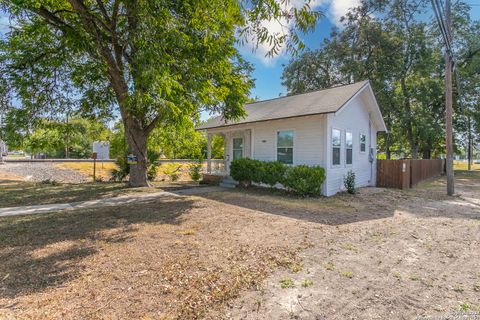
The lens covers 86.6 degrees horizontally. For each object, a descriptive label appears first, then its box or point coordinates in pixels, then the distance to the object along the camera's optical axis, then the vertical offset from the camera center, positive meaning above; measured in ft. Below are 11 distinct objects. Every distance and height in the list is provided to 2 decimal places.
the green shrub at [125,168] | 46.62 -1.85
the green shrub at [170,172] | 51.52 -3.05
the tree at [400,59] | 70.38 +28.83
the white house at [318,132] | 32.94 +4.05
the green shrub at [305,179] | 30.48 -2.48
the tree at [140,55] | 17.52 +10.16
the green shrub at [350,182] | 34.73 -3.18
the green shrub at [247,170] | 36.12 -1.67
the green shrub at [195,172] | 47.88 -2.62
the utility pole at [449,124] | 34.40 +4.90
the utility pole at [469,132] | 76.18 +8.81
